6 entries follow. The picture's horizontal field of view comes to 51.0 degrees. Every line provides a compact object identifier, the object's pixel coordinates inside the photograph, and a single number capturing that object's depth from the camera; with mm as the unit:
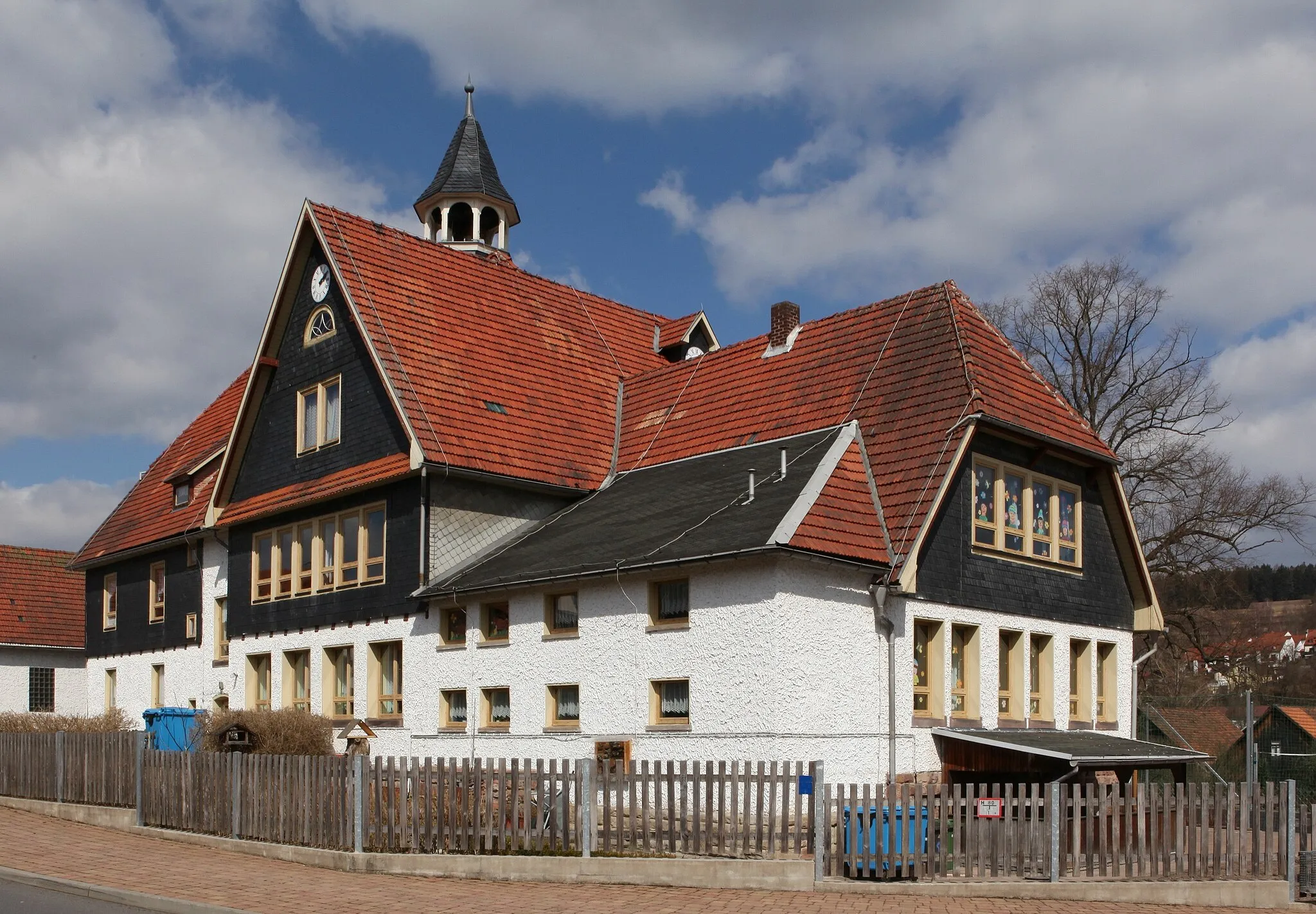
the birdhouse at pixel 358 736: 24359
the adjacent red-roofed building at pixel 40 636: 40500
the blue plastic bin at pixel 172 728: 24328
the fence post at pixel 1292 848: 15641
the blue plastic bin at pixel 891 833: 15500
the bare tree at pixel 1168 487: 38438
